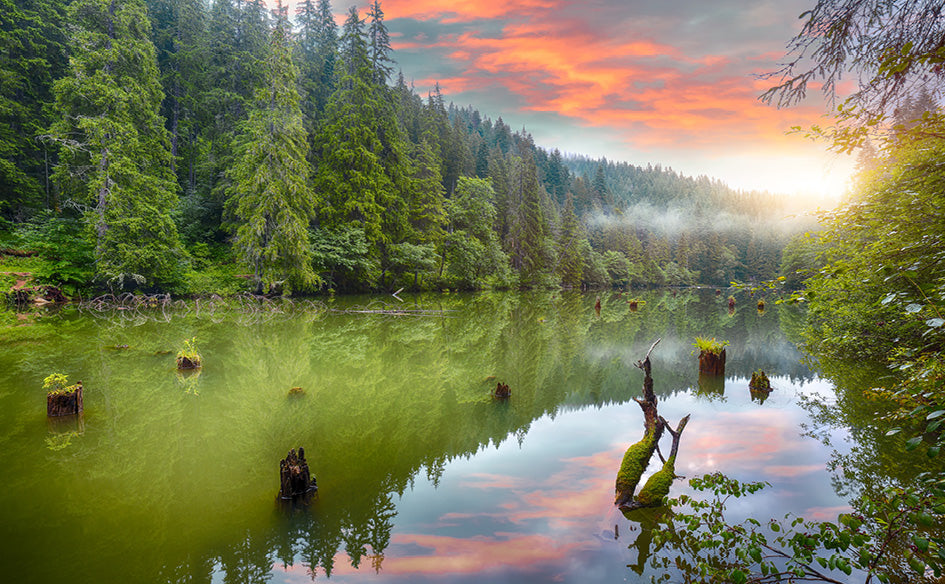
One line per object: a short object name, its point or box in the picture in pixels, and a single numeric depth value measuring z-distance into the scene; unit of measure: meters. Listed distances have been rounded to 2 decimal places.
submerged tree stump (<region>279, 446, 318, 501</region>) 5.34
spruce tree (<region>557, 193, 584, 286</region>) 58.09
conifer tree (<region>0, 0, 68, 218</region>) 26.27
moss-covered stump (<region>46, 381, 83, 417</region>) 7.80
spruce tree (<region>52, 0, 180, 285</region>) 23.48
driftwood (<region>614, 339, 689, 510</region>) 5.41
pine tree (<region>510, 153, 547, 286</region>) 52.47
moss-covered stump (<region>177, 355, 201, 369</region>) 11.23
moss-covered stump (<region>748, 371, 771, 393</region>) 11.00
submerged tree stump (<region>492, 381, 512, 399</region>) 9.98
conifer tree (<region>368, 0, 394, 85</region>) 37.00
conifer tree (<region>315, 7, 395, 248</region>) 33.56
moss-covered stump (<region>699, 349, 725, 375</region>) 12.72
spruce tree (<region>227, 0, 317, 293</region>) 26.52
